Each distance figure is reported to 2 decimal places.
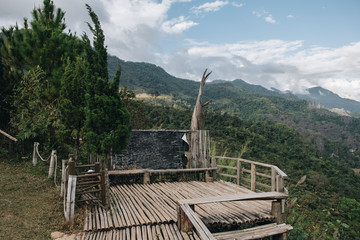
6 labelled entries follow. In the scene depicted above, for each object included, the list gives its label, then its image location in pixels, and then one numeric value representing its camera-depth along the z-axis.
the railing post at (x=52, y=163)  6.95
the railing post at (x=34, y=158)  8.09
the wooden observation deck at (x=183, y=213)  4.19
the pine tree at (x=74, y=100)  6.28
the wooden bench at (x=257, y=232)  4.36
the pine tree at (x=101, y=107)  5.04
